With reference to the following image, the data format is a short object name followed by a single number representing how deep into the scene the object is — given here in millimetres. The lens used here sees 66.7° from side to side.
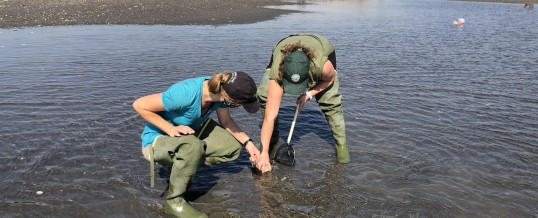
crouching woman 3961
